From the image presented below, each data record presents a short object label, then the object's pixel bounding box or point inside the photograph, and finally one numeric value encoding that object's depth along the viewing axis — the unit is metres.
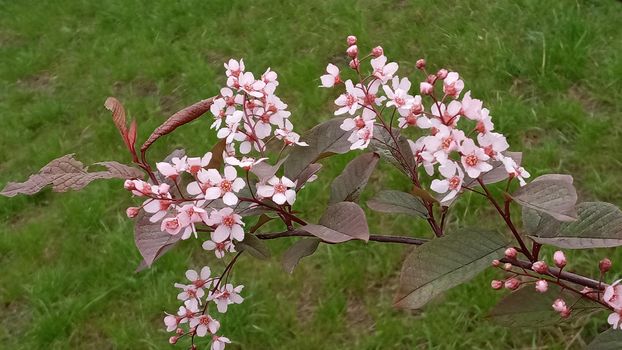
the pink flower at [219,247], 0.83
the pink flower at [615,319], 0.73
